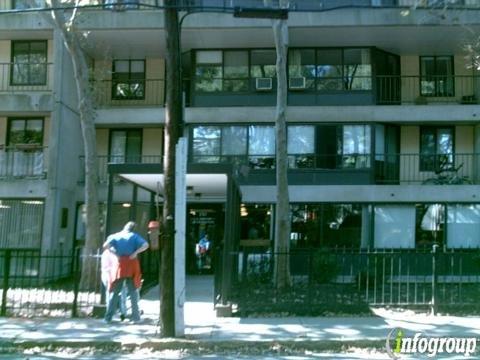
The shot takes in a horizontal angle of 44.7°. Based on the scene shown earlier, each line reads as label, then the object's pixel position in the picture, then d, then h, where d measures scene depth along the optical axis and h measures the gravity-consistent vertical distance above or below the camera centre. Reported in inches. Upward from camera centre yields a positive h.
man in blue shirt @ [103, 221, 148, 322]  416.5 -14.6
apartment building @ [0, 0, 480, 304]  777.6 +176.3
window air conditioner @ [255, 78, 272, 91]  839.7 +232.9
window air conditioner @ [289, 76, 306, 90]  837.8 +235.1
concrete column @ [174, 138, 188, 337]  373.7 +17.2
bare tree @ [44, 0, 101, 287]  564.5 +109.5
